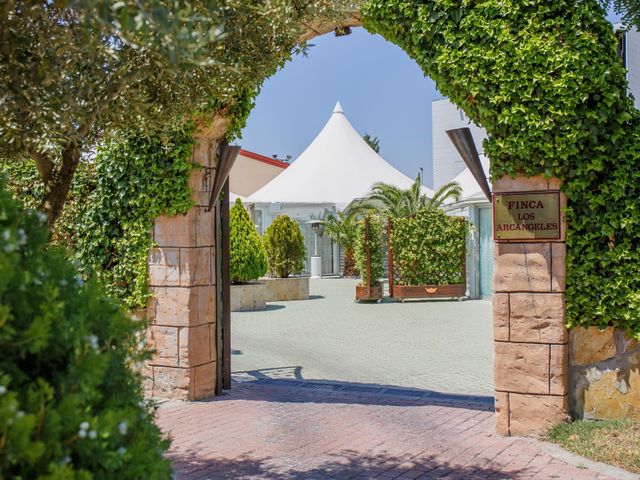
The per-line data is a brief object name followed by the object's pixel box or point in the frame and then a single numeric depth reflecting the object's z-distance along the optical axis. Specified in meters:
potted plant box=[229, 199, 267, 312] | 15.20
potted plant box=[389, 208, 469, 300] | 16.53
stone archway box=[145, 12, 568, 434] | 5.26
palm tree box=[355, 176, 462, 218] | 18.86
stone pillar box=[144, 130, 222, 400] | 6.80
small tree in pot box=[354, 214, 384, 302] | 16.67
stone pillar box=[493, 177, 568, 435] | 5.26
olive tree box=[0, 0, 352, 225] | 3.52
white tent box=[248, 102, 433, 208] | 25.14
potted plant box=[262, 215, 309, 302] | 17.50
